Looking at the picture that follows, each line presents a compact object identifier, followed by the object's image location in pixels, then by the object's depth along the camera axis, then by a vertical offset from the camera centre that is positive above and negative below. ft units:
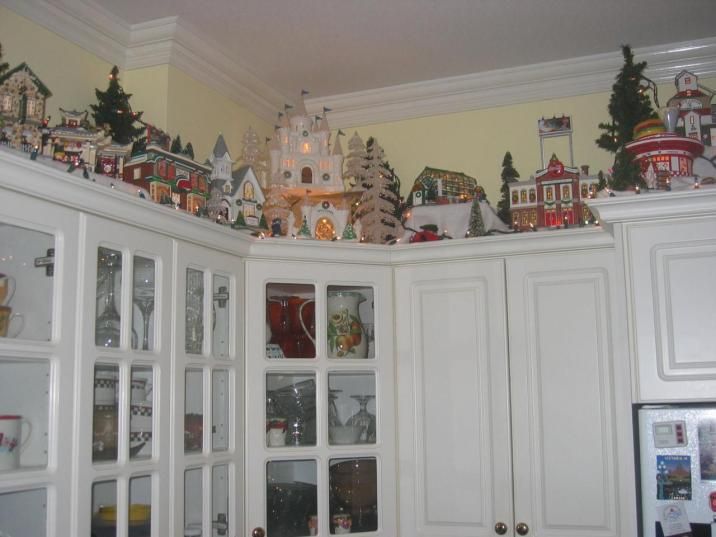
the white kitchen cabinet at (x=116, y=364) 5.77 +0.16
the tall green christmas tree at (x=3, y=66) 6.89 +2.59
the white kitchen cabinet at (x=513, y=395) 8.25 -0.16
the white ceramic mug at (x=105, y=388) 6.29 -0.02
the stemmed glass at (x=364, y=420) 8.82 -0.40
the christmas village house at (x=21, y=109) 6.51 +2.15
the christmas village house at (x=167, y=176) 7.77 +1.92
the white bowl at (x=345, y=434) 8.66 -0.52
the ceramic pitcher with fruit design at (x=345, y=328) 8.80 +0.56
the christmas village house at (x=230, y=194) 8.59 +1.95
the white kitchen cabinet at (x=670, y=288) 7.30 +0.78
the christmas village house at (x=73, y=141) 7.02 +2.03
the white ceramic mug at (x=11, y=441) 5.57 -0.36
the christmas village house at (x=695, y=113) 9.20 +2.85
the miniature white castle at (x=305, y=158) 9.48 +2.50
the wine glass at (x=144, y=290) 6.88 +0.77
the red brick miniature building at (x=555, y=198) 9.18 +1.96
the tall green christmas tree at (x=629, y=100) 9.21 +3.00
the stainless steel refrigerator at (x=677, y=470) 7.01 -0.77
